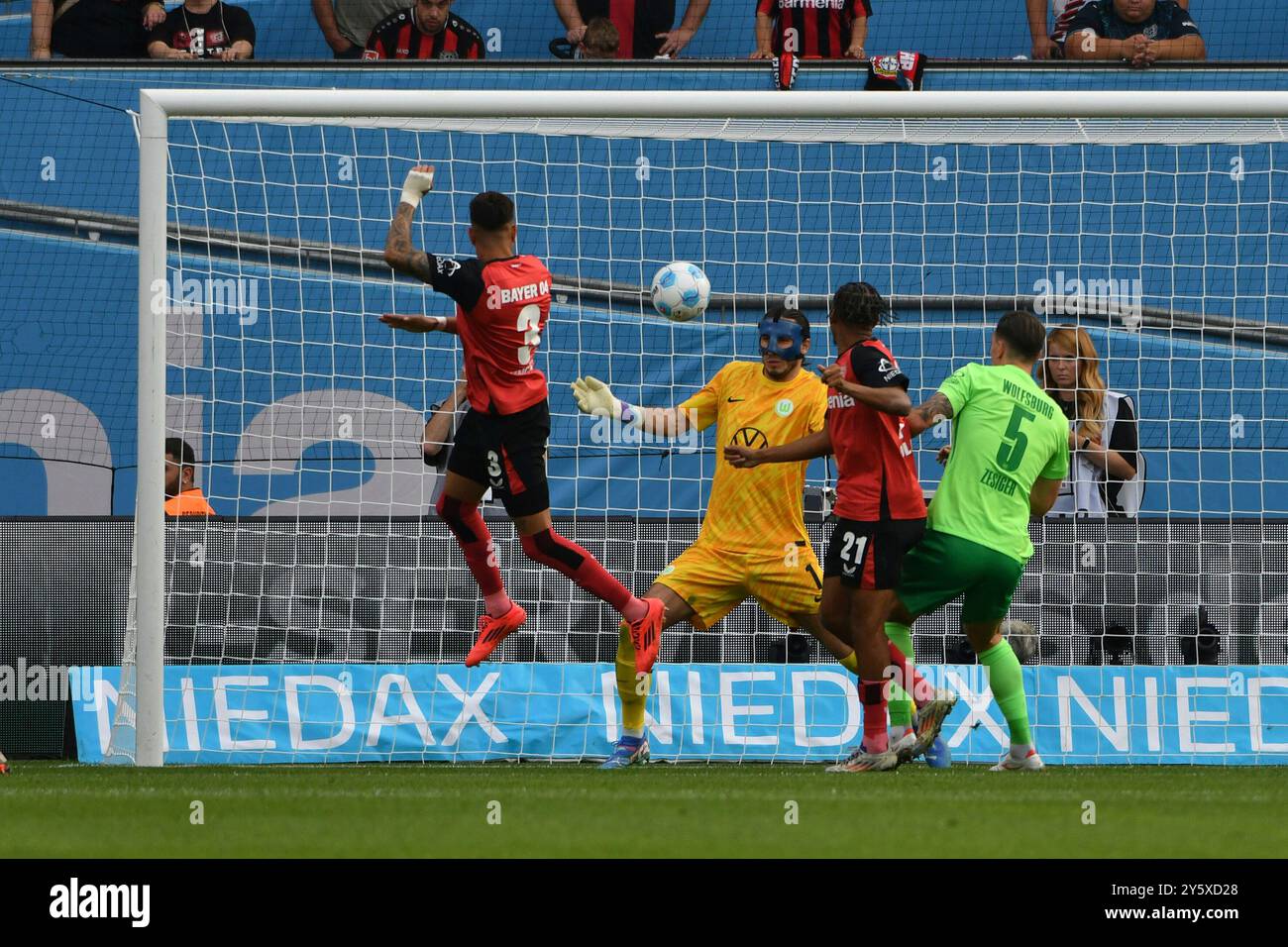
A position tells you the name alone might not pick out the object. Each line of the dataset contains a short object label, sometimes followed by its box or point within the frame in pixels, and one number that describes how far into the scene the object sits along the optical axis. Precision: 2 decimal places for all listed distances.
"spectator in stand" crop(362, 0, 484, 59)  13.91
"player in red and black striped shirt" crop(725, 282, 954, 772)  7.52
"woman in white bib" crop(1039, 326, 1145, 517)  10.22
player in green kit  7.80
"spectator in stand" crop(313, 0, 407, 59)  14.30
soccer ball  8.67
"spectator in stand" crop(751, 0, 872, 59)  13.79
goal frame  8.77
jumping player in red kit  8.02
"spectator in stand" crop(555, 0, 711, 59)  14.27
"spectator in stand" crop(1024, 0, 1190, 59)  13.99
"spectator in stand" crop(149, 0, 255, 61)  14.02
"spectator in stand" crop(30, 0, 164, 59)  14.20
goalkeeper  8.58
